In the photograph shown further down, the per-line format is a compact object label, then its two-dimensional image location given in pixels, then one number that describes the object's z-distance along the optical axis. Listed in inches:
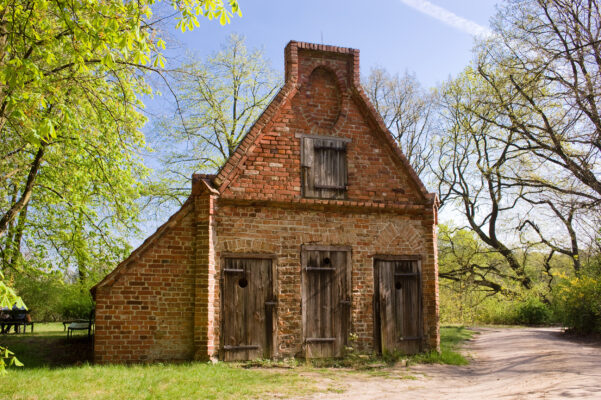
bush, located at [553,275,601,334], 605.3
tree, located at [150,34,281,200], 1027.9
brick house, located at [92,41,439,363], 410.0
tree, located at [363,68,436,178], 1223.5
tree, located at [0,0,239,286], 302.5
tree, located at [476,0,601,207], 541.0
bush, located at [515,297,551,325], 878.4
